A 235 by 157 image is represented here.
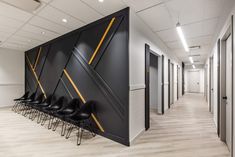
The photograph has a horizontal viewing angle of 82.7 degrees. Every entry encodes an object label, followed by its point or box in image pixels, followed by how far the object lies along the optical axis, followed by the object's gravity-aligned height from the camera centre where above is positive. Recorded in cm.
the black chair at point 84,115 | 331 -91
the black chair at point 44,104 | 469 -87
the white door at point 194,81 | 1494 -14
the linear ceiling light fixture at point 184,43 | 483 +159
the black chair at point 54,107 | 421 -89
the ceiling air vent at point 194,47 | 651 +161
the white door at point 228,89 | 273 -20
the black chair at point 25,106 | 562 -125
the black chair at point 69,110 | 368 -86
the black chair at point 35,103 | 511 -90
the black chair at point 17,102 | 619 -116
